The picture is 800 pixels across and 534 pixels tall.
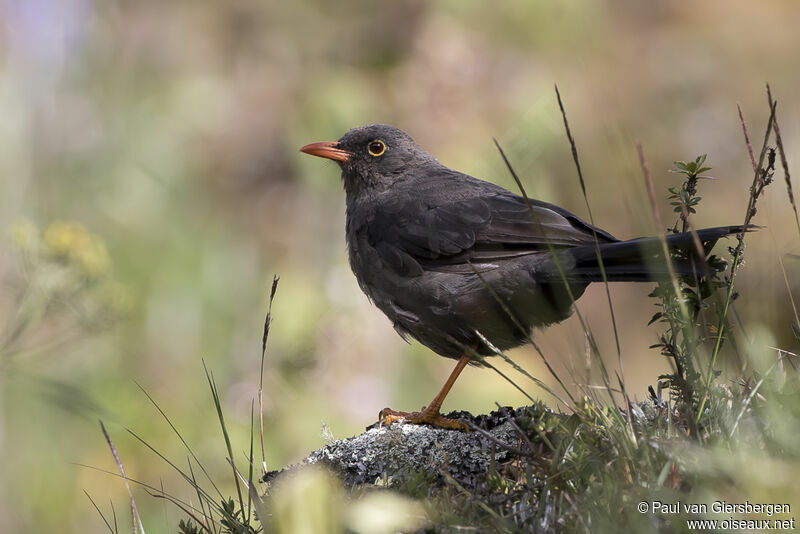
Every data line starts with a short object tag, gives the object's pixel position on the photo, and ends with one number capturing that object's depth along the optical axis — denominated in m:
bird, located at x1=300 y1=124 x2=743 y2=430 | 7.61
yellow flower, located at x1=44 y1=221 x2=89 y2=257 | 8.95
